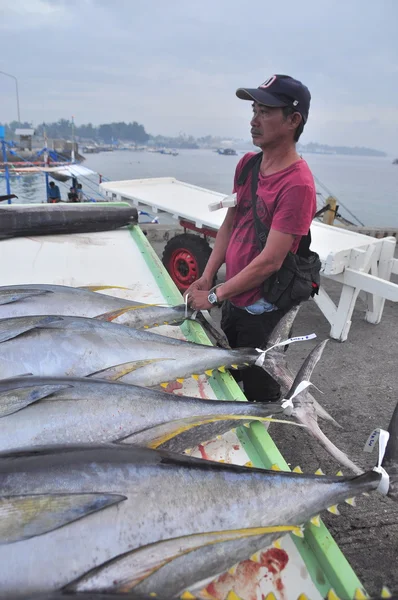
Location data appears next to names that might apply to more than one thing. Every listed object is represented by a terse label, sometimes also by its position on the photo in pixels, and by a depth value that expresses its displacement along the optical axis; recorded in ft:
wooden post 30.24
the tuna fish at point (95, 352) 6.38
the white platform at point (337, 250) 14.15
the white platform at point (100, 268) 5.62
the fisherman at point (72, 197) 40.30
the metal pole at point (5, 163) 39.91
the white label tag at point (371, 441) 5.56
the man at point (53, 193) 39.56
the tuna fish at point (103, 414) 4.96
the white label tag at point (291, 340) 6.87
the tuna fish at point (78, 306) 8.07
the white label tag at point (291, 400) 6.08
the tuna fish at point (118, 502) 3.51
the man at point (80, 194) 44.55
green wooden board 3.76
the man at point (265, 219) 7.35
